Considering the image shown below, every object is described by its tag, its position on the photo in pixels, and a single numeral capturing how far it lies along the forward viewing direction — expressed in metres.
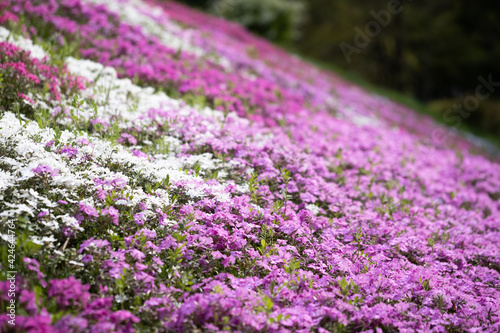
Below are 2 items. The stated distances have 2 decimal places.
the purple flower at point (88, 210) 3.28
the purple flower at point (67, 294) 2.66
